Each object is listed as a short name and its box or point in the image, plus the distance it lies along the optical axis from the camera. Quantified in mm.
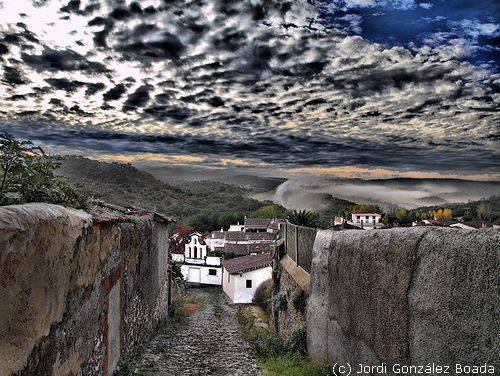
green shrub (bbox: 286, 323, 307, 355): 7949
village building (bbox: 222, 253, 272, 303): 33156
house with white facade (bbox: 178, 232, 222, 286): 44625
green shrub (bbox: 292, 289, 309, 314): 8616
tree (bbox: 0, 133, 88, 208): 3568
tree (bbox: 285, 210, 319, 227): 17234
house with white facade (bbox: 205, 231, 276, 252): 55453
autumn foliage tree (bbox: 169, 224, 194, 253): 51938
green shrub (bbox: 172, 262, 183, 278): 24102
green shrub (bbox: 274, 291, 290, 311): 11312
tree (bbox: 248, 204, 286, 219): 89769
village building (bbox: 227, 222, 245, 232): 75312
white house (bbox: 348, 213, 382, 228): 46525
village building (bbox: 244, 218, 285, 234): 69250
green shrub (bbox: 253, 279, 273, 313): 29316
